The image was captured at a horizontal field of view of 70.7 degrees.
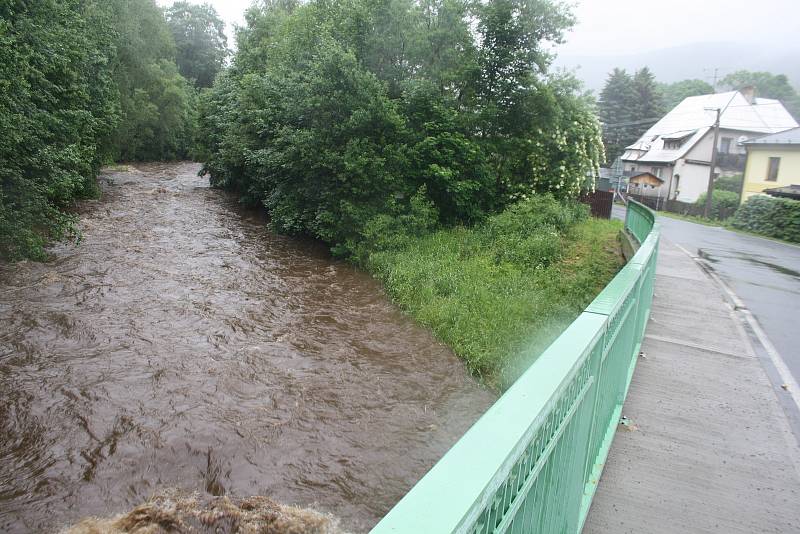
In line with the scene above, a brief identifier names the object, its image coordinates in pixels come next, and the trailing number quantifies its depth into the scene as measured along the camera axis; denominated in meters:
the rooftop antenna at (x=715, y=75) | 49.16
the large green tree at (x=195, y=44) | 73.31
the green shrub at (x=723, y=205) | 38.27
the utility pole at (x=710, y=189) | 35.69
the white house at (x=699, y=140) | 47.00
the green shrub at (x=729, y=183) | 43.97
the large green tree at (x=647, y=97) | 69.25
